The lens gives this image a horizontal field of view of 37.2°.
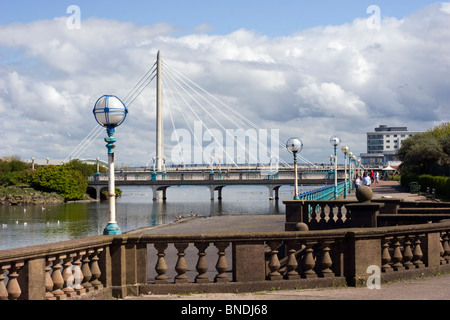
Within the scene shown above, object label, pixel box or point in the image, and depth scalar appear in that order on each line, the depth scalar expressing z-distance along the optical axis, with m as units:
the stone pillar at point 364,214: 13.70
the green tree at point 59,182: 109.75
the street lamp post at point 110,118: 10.52
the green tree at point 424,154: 76.81
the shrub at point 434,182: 49.73
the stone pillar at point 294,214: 22.16
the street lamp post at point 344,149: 48.95
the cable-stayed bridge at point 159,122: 105.50
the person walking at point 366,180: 48.60
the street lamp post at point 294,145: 24.98
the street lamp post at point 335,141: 38.53
